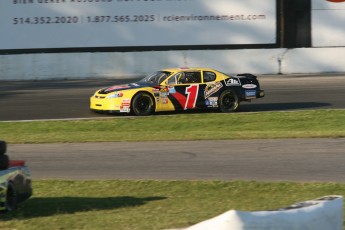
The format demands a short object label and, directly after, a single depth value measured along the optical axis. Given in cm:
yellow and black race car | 3847
